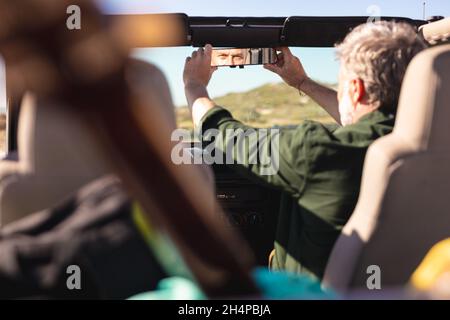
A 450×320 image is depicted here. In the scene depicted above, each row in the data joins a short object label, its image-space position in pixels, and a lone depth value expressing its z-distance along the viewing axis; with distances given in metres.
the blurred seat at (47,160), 1.30
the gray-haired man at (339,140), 2.35
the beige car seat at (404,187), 2.11
